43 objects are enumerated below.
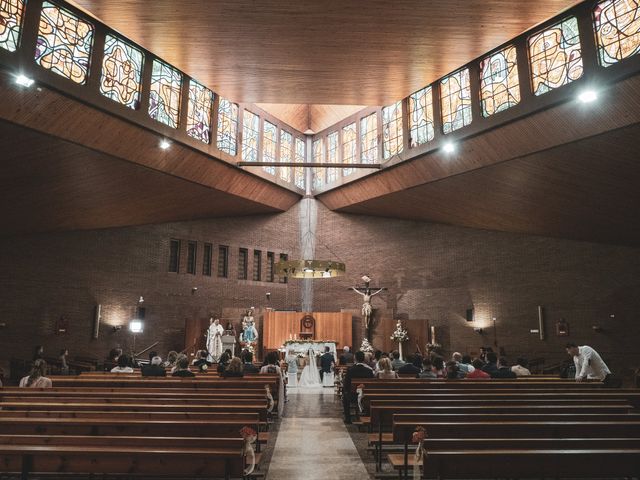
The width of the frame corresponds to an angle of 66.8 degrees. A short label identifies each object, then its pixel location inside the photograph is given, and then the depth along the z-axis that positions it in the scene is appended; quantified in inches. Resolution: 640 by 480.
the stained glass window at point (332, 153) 724.7
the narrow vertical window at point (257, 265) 721.6
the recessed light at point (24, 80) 333.0
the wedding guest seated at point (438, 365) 314.0
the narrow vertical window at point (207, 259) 673.6
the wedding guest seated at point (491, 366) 307.7
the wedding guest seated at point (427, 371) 288.2
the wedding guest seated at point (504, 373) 299.7
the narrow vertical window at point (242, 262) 707.4
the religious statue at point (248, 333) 617.9
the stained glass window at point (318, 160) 751.1
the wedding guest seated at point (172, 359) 343.9
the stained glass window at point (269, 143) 688.0
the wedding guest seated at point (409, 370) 316.5
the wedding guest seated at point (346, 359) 422.6
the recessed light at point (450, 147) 491.8
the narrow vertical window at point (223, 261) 688.4
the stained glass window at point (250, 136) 644.7
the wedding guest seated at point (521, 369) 332.2
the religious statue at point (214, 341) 593.9
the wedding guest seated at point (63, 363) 465.1
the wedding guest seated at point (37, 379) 229.5
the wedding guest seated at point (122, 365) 313.4
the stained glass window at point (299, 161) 752.3
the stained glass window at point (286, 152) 725.9
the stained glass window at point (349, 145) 698.8
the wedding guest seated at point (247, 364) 321.7
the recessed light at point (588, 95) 353.1
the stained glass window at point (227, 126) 582.2
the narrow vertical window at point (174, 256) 645.3
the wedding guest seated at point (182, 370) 280.6
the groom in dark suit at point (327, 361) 473.0
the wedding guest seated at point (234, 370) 278.7
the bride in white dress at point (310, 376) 467.5
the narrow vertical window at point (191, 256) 661.9
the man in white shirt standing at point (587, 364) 290.5
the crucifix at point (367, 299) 666.2
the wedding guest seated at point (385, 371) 291.6
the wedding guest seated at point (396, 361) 346.0
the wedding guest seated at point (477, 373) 290.0
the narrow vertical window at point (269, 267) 727.7
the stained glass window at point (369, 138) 655.1
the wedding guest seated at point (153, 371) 288.0
